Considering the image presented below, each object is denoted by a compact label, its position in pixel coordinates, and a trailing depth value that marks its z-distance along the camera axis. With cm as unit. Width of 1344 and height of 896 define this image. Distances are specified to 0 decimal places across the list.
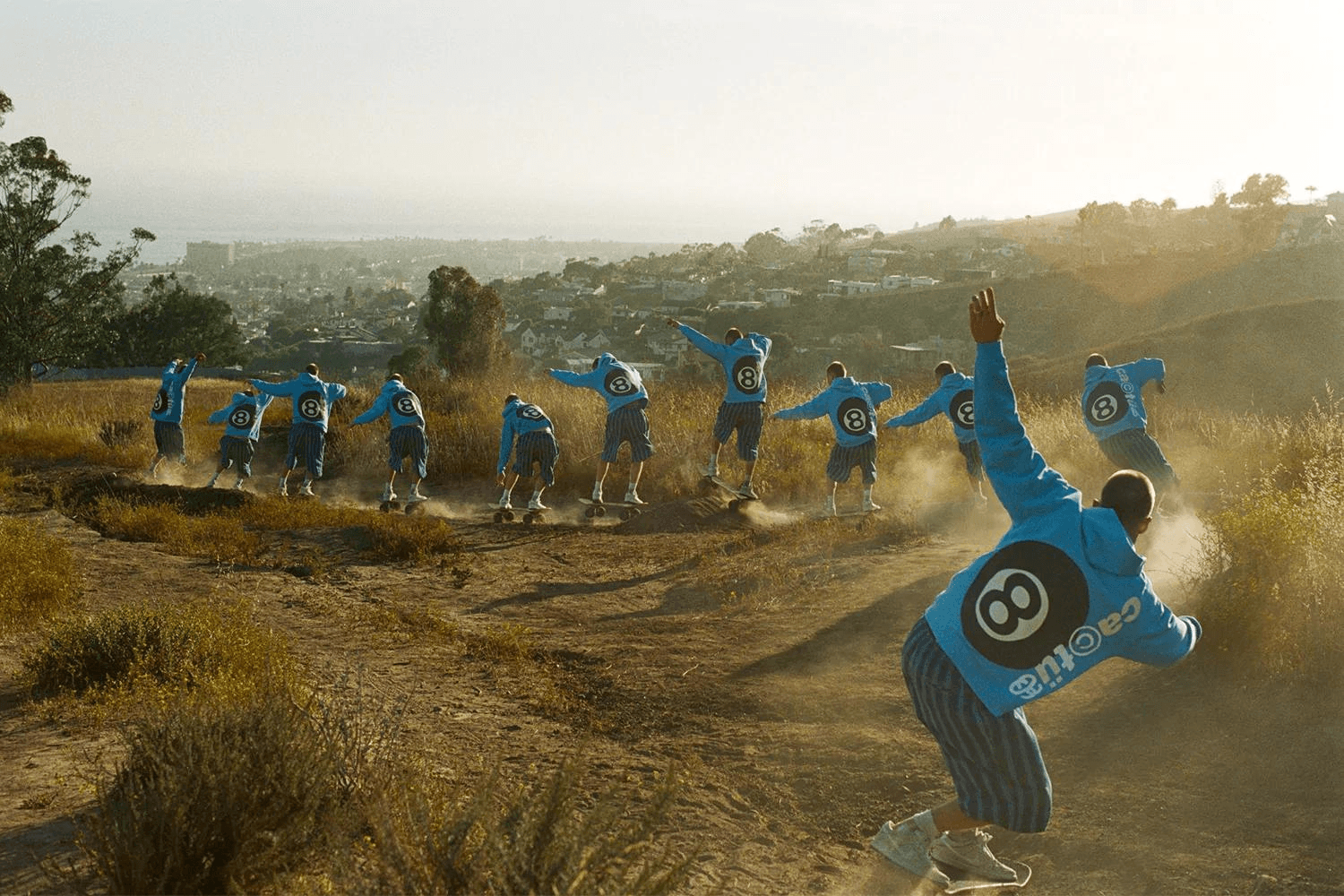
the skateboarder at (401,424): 1452
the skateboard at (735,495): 1373
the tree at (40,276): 3098
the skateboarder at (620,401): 1359
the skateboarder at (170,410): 1611
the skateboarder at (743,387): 1375
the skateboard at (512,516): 1381
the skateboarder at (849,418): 1277
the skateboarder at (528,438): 1371
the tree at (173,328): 5475
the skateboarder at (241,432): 1552
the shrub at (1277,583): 624
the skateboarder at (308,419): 1501
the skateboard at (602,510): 1416
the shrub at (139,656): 607
